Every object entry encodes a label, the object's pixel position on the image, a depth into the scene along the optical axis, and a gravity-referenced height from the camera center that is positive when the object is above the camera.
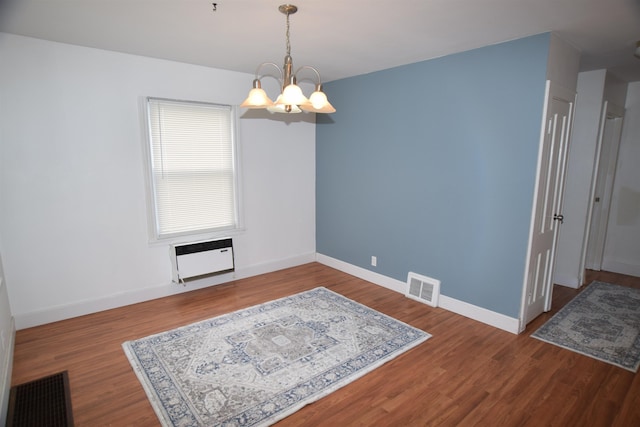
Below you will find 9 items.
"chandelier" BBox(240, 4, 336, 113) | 1.94 +0.39
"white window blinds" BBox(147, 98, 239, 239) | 3.66 -0.03
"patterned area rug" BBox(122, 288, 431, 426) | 2.18 -1.52
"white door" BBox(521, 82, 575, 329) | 2.87 -0.30
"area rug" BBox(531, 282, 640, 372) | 2.77 -1.47
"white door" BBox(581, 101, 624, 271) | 4.50 -0.26
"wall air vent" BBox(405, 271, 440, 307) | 3.63 -1.33
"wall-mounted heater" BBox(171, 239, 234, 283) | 3.80 -1.08
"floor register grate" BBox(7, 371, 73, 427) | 2.07 -1.55
